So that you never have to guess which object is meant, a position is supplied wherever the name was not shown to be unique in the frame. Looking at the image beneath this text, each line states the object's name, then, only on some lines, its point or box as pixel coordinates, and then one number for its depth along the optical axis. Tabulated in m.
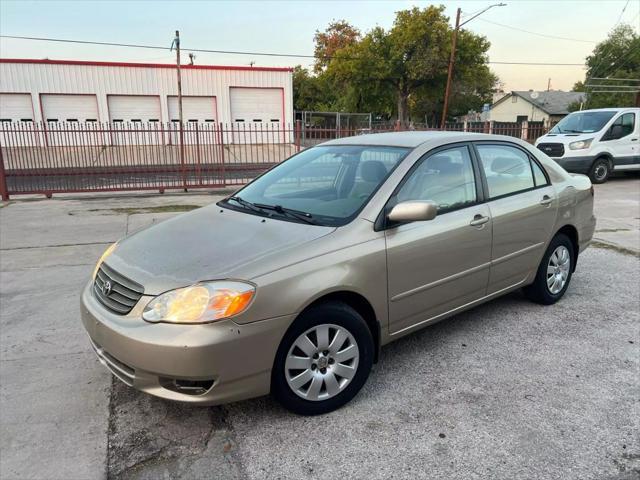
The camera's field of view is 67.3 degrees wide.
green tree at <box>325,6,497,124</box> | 37.22
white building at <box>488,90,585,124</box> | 57.34
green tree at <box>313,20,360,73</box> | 56.44
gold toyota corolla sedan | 2.43
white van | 12.71
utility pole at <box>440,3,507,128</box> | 29.42
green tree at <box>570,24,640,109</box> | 47.44
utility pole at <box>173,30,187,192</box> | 27.36
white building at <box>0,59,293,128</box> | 26.61
